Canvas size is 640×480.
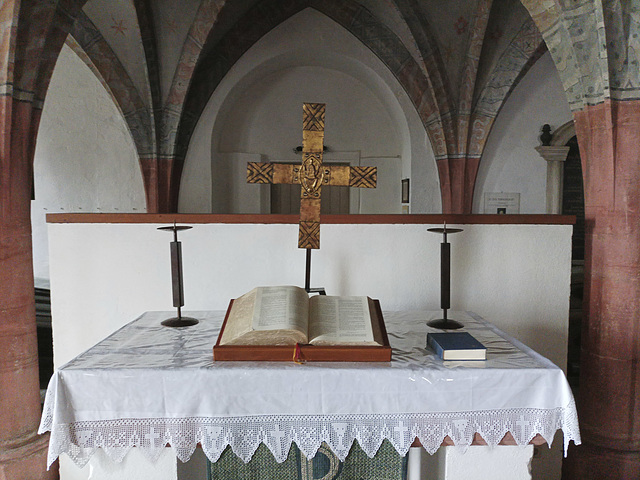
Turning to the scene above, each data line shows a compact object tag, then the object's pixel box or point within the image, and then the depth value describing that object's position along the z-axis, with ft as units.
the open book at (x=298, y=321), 6.95
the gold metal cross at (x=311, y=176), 8.60
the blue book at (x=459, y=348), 6.85
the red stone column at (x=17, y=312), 10.80
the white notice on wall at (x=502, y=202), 24.85
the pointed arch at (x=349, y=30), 23.52
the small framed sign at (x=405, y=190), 26.16
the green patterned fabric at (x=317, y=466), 7.83
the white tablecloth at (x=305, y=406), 6.58
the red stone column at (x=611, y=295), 10.66
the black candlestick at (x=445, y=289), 8.89
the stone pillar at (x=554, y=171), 23.89
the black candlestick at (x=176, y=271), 9.55
